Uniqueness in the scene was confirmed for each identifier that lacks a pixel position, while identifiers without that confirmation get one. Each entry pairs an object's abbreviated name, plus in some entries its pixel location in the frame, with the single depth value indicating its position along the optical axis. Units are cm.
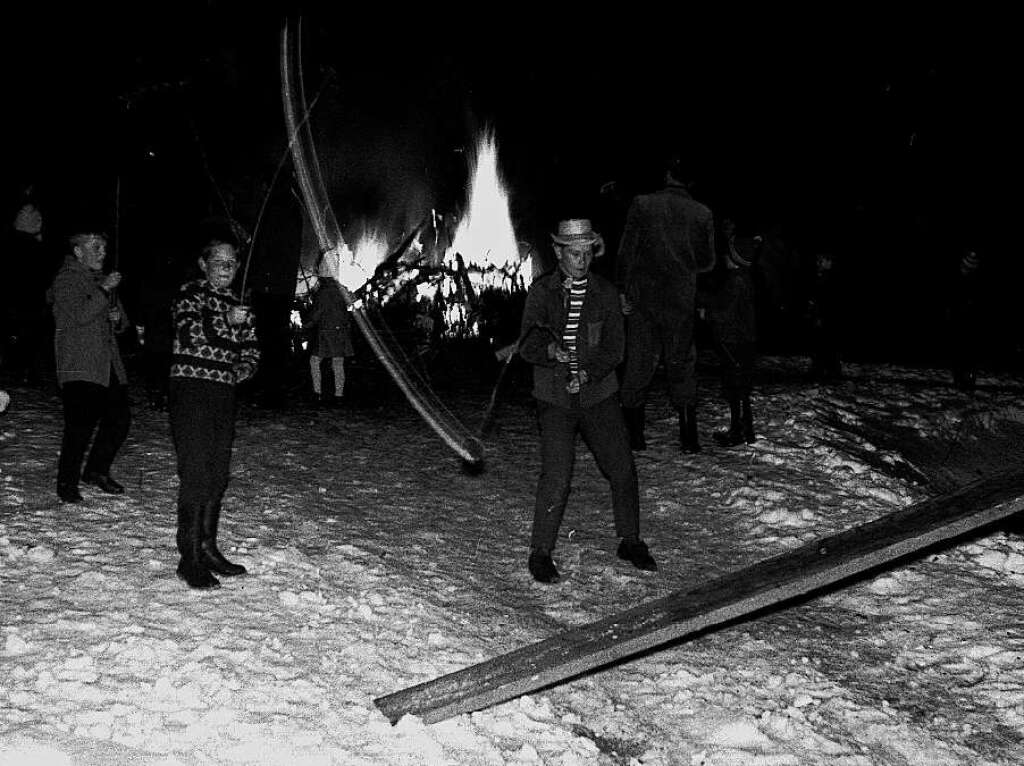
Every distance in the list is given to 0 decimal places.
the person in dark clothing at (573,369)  623
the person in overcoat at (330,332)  1252
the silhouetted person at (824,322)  1383
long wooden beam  445
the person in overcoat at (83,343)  688
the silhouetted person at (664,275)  897
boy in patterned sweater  551
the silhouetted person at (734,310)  949
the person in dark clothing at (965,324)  1341
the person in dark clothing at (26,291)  1287
